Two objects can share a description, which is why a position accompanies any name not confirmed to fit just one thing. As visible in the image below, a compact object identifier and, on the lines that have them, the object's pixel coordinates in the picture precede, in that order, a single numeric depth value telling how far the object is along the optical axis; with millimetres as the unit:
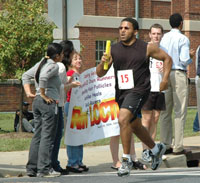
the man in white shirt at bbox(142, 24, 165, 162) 18859
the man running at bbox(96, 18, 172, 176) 15203
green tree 30687
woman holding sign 17750
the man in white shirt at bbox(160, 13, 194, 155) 19141
